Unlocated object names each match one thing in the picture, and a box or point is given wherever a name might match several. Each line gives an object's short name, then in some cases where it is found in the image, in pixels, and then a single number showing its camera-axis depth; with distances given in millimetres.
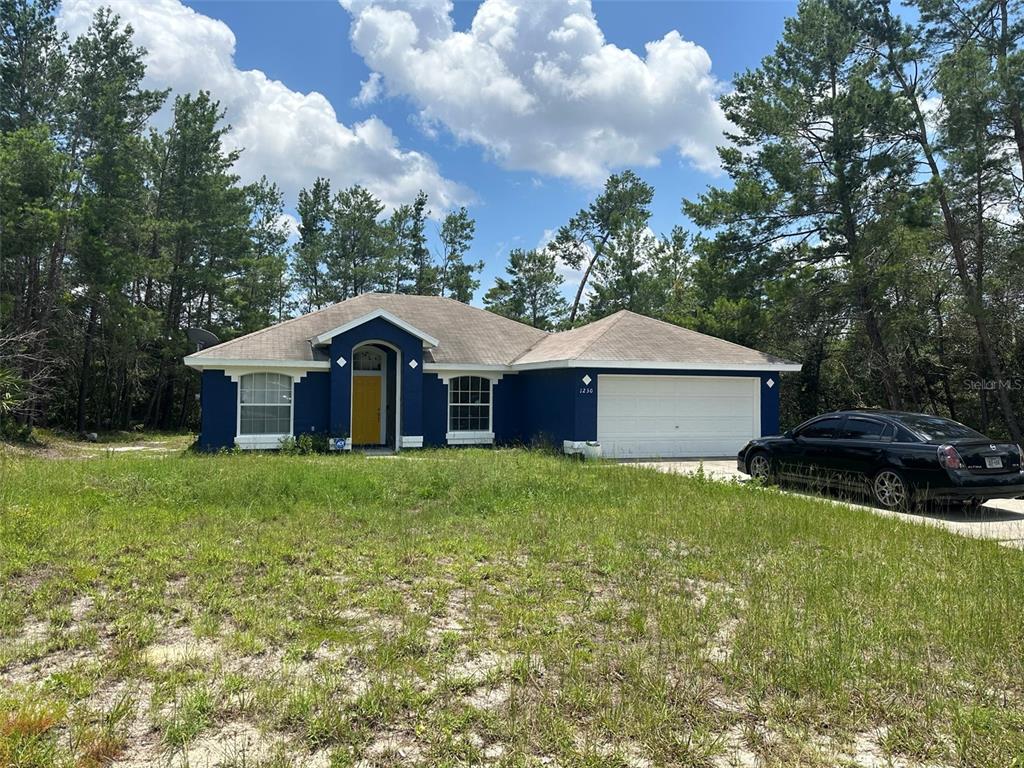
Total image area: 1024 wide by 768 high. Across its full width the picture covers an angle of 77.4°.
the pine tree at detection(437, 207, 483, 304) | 41562
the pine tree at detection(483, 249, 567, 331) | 41125
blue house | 16562
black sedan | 8852
